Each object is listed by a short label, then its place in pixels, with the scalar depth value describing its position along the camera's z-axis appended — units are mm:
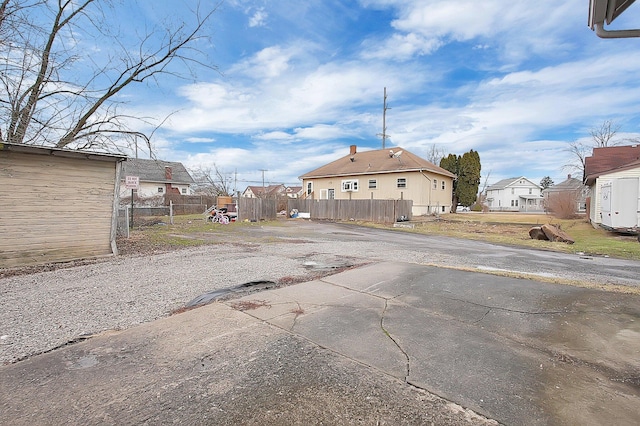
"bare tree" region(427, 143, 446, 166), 47716
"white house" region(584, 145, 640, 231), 13000
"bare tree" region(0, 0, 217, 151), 7984
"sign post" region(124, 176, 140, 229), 13336
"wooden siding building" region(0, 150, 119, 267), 6719
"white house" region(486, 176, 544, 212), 61156
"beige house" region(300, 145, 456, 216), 23594
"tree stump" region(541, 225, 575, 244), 11964
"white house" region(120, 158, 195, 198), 38875
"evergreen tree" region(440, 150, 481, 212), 29391
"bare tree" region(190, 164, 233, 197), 41312
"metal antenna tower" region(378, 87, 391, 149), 32500
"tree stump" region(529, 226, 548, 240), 12853
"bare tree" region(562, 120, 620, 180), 34094
